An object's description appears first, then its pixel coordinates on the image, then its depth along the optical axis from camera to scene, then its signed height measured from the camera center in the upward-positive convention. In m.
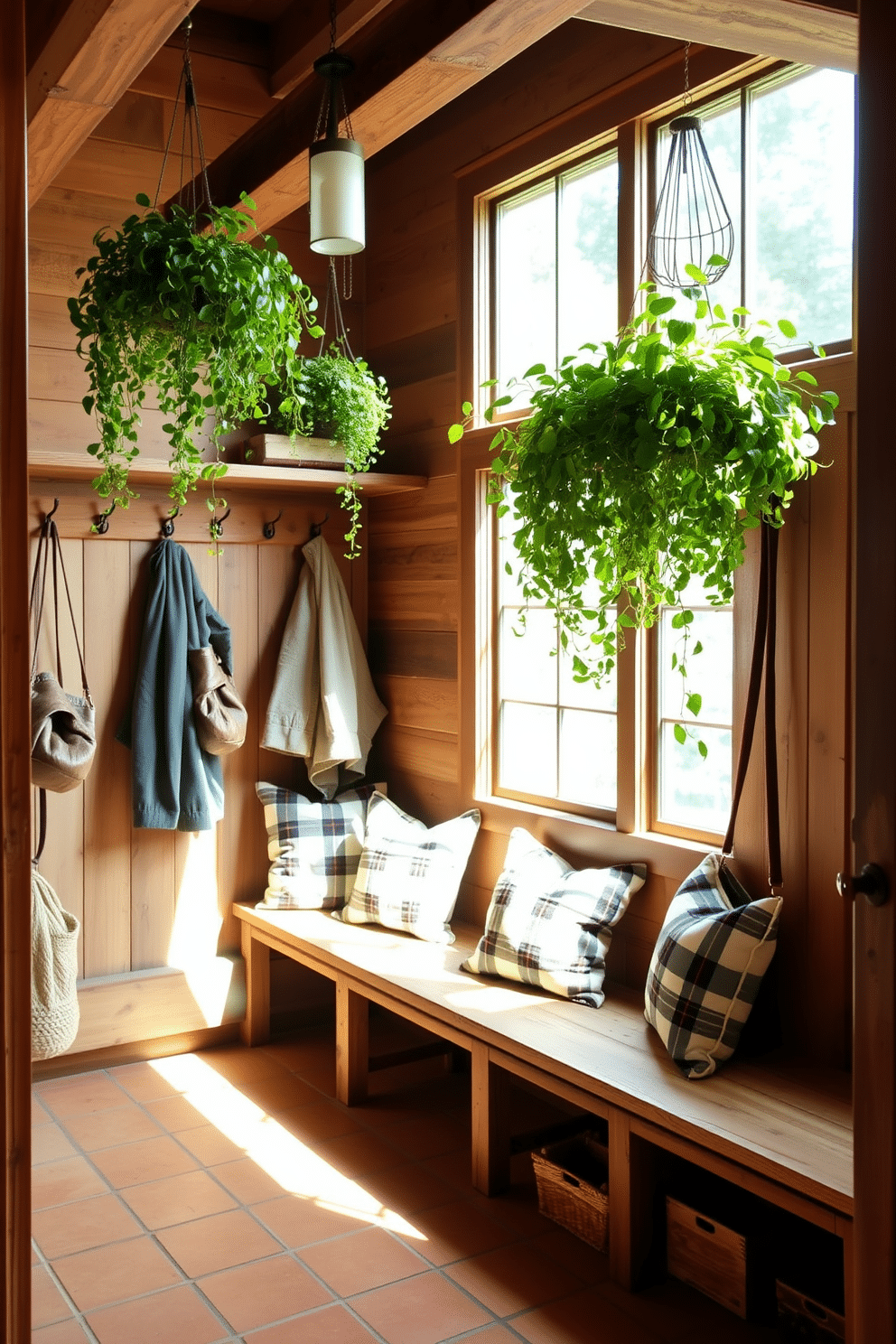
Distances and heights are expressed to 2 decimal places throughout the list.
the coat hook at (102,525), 3.79 +0.35
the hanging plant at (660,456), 2.26 +0.35
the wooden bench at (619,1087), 2.22 -0.96
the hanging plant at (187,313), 2.47 +0.68
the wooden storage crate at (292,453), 3.78 +0.58
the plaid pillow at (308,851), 3.98 -0.74
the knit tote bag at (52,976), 3.24 -0.95
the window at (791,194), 2.61 +1.00
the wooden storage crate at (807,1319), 2.22 -1.31
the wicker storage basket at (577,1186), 2.72 -1.32
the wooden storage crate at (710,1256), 2.43 -1.32
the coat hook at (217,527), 3.82 +0.35
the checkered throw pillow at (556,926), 3.07 -0.78
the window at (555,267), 3.28 +1.07
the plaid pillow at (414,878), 3.65 -0.77
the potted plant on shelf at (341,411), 3.65 +0.69
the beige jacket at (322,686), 4.05 -0.18
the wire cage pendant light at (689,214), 2.72 +1.01
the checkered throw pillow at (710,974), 2.55 -0.75
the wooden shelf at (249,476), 3.46 +0.50
